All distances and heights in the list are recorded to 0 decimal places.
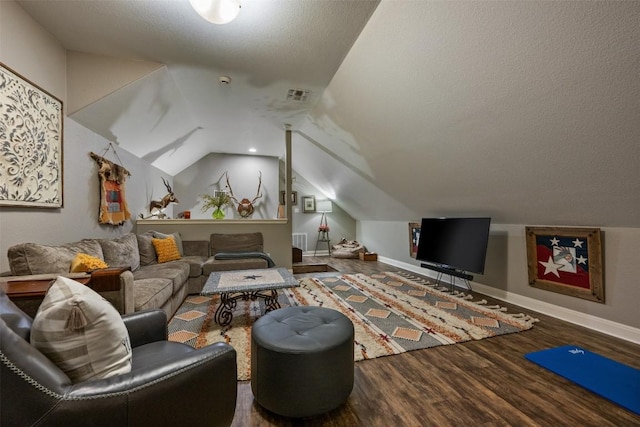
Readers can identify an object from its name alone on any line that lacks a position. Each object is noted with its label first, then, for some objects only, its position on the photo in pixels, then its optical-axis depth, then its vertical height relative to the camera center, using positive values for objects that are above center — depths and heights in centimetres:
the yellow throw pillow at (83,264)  191 -34
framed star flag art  256 -51
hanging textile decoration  300 +30
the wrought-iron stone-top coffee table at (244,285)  247 -67
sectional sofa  182 -51
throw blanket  367 -56
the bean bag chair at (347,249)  669 -88
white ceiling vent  337 +157
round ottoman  139 -83
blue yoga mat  159 -110
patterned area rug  228 -109
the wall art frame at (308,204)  714 +30
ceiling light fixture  163 +130
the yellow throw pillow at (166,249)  357 -45
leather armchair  74 -56
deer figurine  445 +23
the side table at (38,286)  140 -39
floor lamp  708 -14
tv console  354 -84
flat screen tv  337 -41
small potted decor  452 +21
